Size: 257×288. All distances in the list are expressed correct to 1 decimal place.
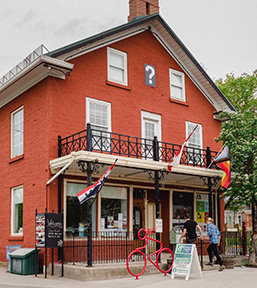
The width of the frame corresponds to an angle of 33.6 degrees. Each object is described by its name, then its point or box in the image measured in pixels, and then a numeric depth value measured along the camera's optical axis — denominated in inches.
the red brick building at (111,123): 588.1
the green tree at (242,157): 638.5
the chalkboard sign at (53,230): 495.5
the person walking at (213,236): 562.9
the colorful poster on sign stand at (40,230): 505.2
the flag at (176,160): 562.9
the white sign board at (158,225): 554.7
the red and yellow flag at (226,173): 605.6
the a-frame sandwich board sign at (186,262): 476.4
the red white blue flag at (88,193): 481.7
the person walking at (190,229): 531.6
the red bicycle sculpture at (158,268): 486.3
